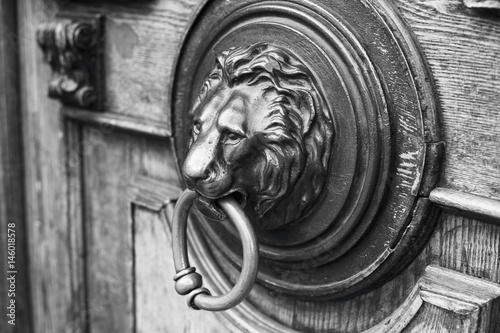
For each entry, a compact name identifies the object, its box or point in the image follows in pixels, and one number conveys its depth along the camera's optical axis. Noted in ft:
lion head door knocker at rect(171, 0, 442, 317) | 3.52
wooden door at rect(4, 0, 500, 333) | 3.46
